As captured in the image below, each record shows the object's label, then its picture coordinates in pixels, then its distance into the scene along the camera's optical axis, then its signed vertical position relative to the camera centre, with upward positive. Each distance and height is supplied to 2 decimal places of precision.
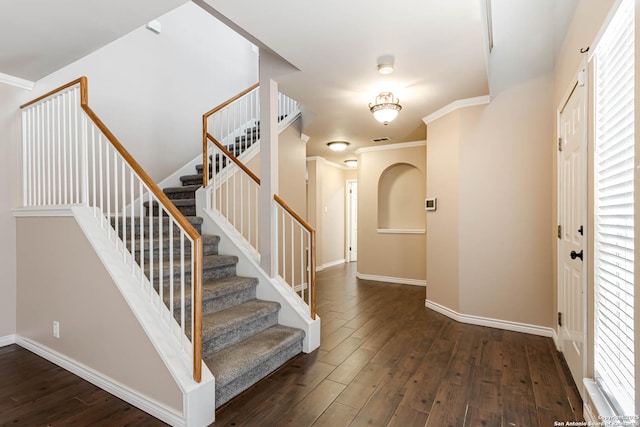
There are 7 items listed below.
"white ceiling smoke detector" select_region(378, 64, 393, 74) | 2.68 +1.18
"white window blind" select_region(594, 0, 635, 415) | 1.44 -0.02
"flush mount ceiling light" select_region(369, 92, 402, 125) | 3.18 +1.01
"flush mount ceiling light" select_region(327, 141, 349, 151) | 5.39 +1.08
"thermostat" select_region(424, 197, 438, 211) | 4.12 +0.07
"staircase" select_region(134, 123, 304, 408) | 2.24 -0.98
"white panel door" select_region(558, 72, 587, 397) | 2.12 -0.18
